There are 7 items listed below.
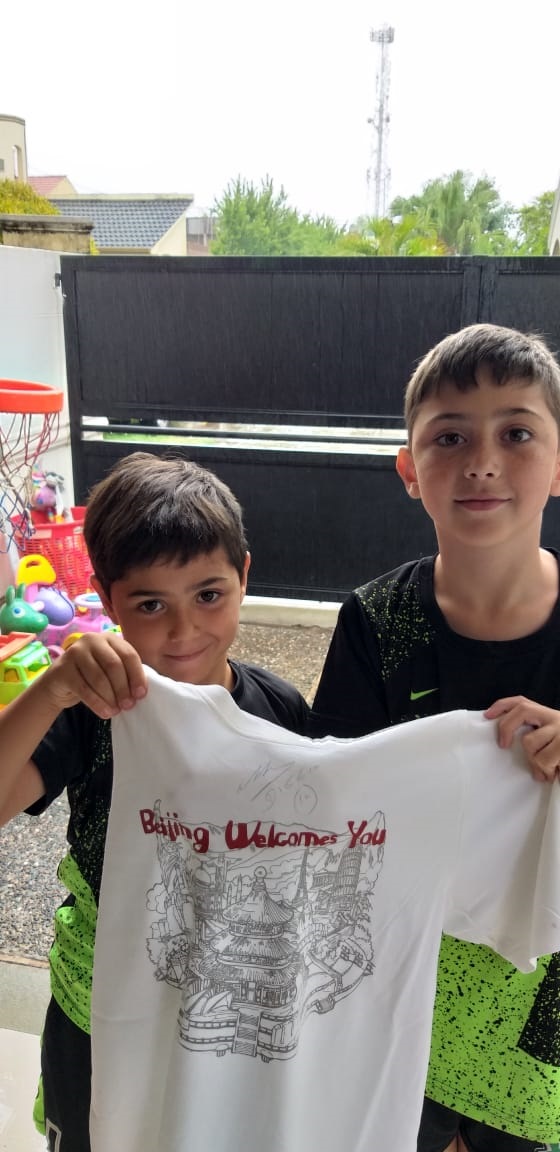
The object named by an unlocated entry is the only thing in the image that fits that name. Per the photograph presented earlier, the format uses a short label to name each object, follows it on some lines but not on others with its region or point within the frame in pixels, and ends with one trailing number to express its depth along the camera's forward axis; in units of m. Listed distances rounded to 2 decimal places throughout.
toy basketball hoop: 2.96
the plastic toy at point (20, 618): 2.85
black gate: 3.61
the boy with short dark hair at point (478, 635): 0.82
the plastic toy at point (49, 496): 3.25
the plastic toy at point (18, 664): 2.45
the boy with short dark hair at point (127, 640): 0.83
